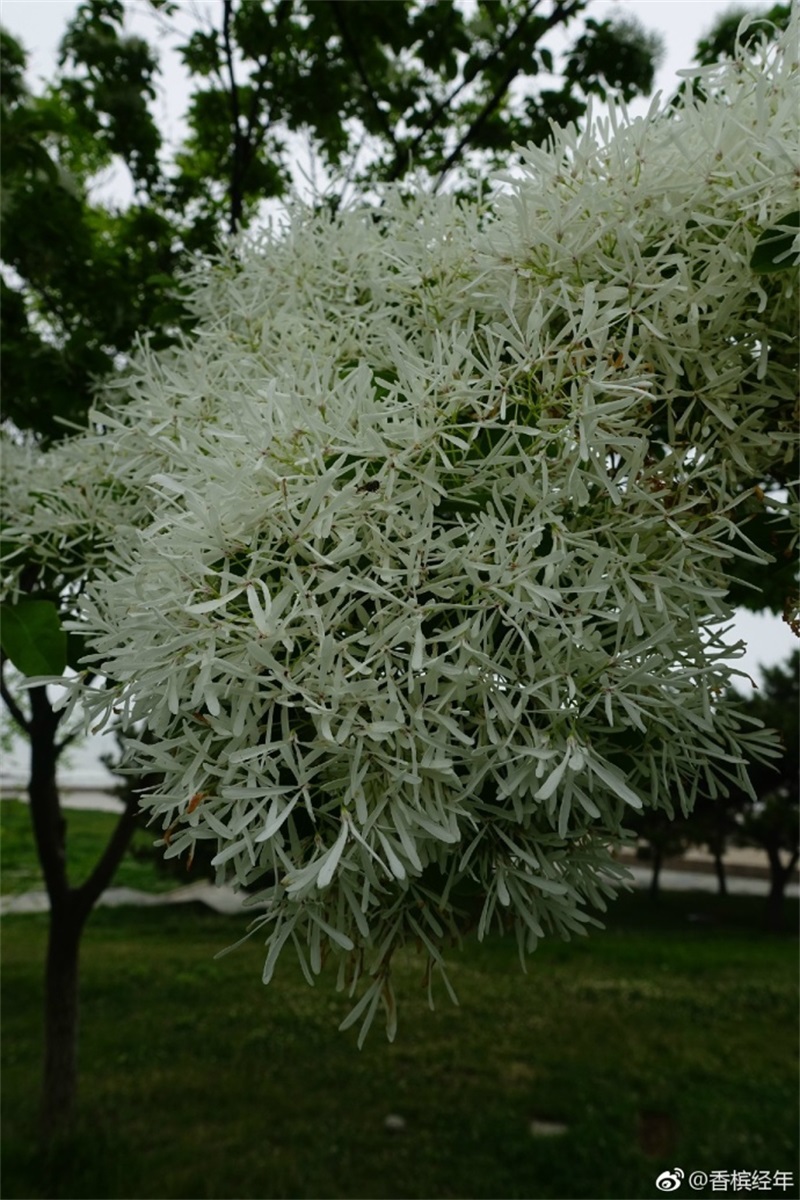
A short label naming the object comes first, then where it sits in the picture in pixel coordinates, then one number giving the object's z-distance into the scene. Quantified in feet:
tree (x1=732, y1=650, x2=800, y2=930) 21.11
